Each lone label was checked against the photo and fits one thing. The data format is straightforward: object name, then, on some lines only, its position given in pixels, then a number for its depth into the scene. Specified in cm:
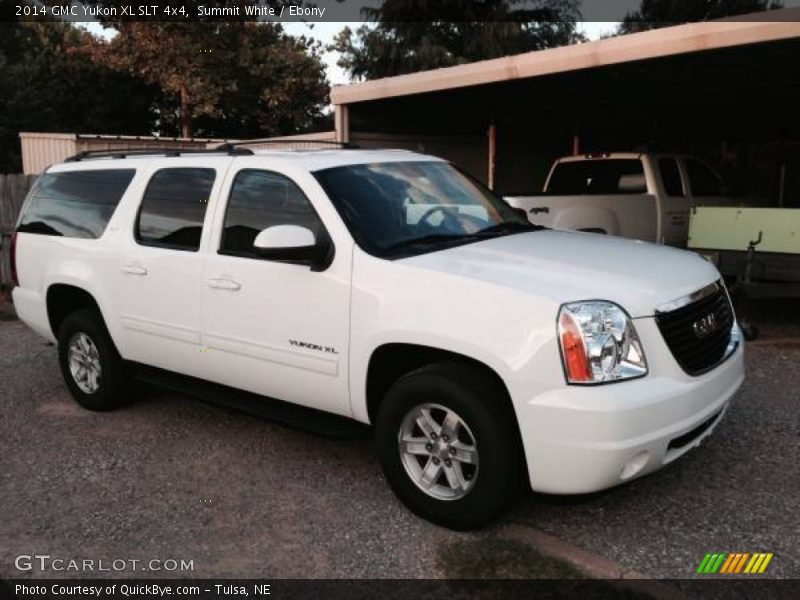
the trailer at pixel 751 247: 737
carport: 845
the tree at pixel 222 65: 2394
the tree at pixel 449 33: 2730
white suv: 339
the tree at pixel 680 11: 2641
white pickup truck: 966
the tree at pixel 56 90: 2922
